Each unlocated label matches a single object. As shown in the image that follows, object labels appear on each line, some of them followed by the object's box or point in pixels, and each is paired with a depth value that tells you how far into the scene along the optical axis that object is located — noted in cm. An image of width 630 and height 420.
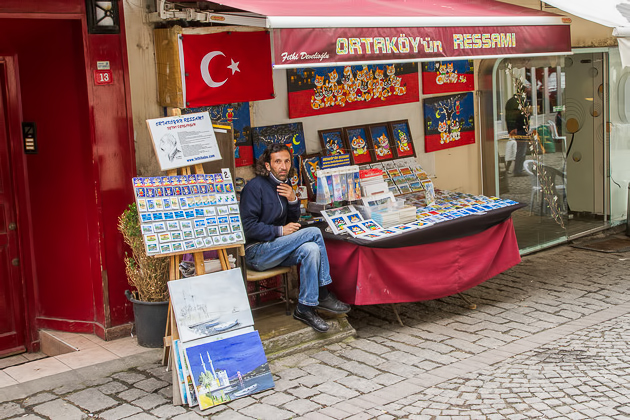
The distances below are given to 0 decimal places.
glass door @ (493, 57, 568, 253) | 875
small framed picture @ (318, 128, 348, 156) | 710
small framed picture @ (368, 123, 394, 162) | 750
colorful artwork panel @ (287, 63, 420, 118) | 687
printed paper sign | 523
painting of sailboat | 495
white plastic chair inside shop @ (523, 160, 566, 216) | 907
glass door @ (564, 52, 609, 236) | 997
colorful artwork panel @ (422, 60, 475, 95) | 796
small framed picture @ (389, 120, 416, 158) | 770
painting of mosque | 477
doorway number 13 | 568
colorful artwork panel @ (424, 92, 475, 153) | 805
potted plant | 560
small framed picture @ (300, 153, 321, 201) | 692
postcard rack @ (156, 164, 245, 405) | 500
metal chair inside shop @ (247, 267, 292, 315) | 580
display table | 596
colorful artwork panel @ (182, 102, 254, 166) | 632
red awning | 507
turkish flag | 564
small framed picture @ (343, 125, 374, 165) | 730
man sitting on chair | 573
